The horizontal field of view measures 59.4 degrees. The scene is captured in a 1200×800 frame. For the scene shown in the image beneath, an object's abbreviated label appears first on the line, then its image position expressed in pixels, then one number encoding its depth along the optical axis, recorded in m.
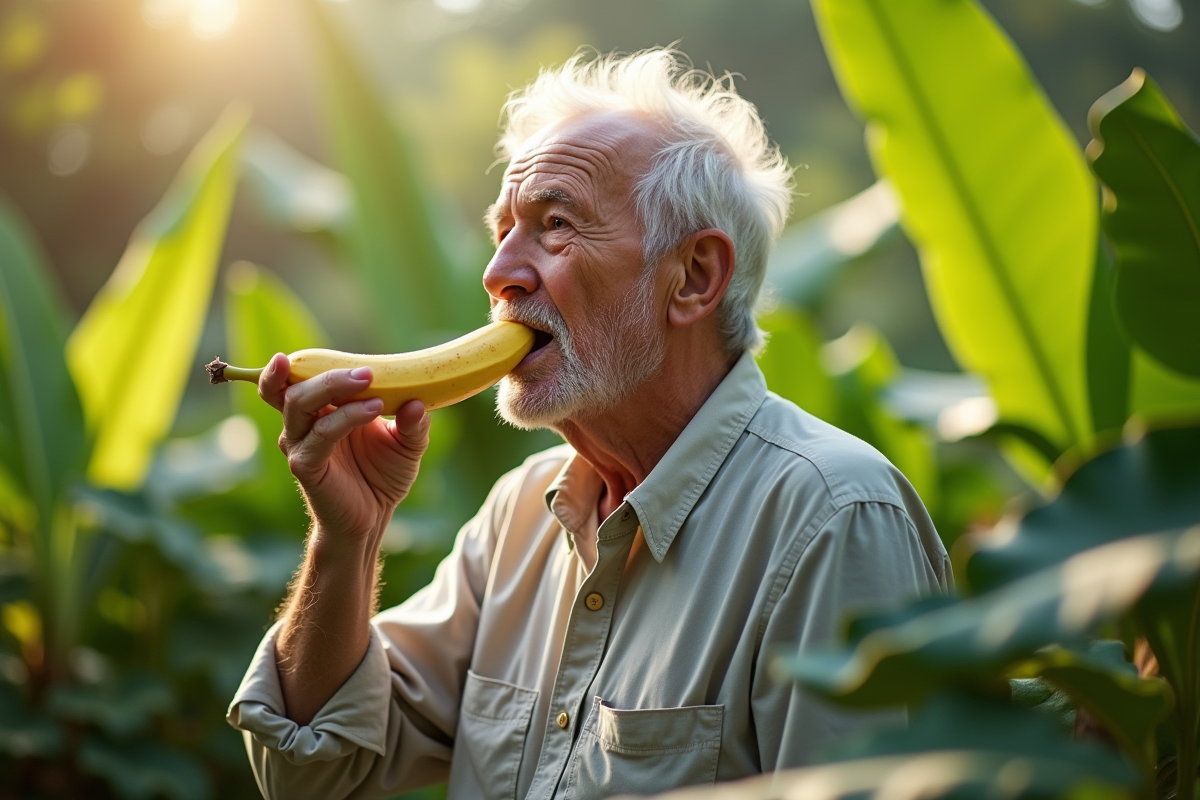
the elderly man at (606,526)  1.49
